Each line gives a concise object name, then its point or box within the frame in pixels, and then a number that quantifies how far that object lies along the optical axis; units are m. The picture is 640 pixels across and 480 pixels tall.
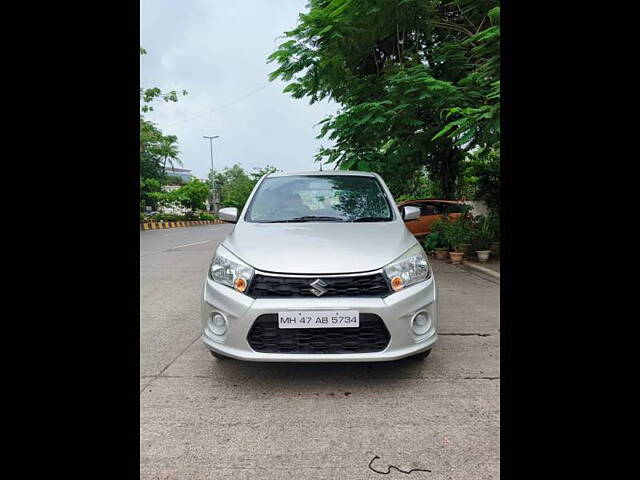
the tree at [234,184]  53.09
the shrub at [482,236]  8.80
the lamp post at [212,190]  50.44
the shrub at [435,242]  9.47
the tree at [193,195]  37.16
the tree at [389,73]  6.82
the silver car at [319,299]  2.61
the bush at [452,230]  8.88
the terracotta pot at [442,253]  9.38
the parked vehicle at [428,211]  11.01
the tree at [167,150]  28.94
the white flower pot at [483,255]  8.45
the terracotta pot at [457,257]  8.66
